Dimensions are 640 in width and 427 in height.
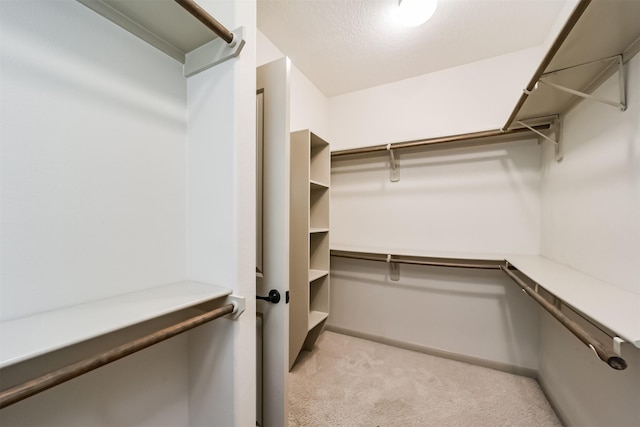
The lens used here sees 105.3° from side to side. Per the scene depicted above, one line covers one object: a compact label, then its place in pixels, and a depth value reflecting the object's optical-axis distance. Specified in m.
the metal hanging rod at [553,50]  0.71
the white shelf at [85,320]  0.50
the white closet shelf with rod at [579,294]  0.68
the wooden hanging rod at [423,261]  1.85
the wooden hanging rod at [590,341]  0.65
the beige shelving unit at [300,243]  1.79
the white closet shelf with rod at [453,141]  1.79
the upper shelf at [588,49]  0.80
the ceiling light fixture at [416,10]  1.43
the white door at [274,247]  1.19
